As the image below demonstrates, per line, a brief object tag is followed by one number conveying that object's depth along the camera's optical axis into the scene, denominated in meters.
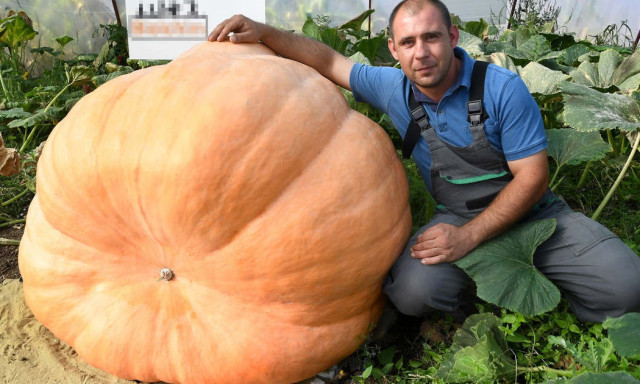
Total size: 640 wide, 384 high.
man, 2.09
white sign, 2.66
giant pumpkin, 1.77
